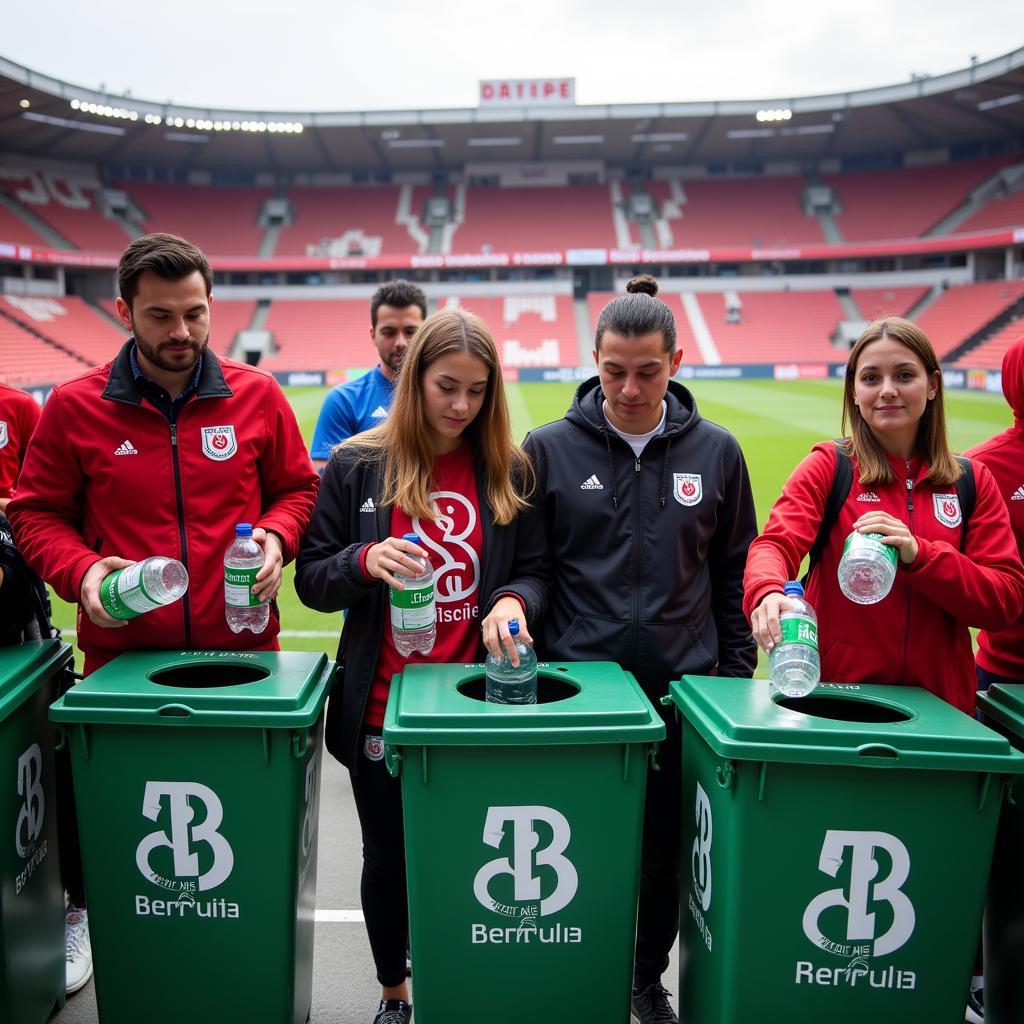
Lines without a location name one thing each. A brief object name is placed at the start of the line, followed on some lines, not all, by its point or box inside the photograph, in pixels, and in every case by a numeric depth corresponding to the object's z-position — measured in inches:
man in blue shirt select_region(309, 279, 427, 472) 160.7
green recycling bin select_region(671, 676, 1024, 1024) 74.3
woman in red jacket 91.2
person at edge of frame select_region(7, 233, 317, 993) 96.8
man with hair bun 95.8
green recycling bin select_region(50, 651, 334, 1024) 80.5
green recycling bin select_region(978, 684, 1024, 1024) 85.2
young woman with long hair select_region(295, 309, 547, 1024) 92.9
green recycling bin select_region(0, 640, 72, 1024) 85.5
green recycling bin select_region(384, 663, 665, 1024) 77.2
